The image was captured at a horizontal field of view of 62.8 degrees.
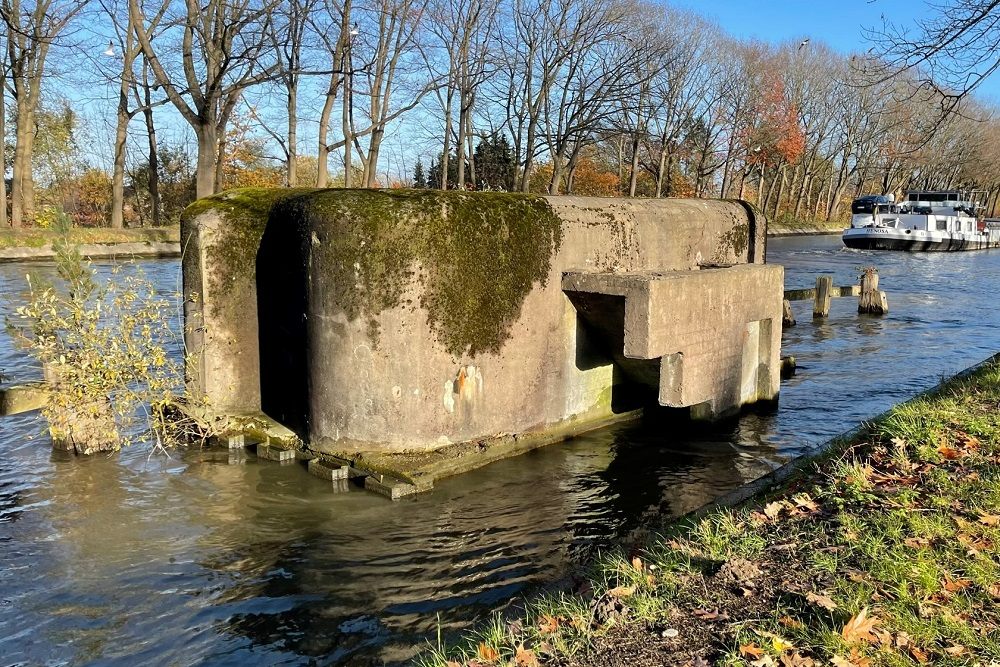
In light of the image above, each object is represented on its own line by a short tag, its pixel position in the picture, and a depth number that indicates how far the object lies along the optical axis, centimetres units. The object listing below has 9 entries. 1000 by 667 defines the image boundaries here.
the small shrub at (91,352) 737
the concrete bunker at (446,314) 759
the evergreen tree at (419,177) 5550
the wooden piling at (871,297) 2120
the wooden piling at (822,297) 2041
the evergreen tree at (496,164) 5032
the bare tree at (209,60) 1986
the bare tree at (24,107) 3034
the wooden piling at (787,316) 1880
